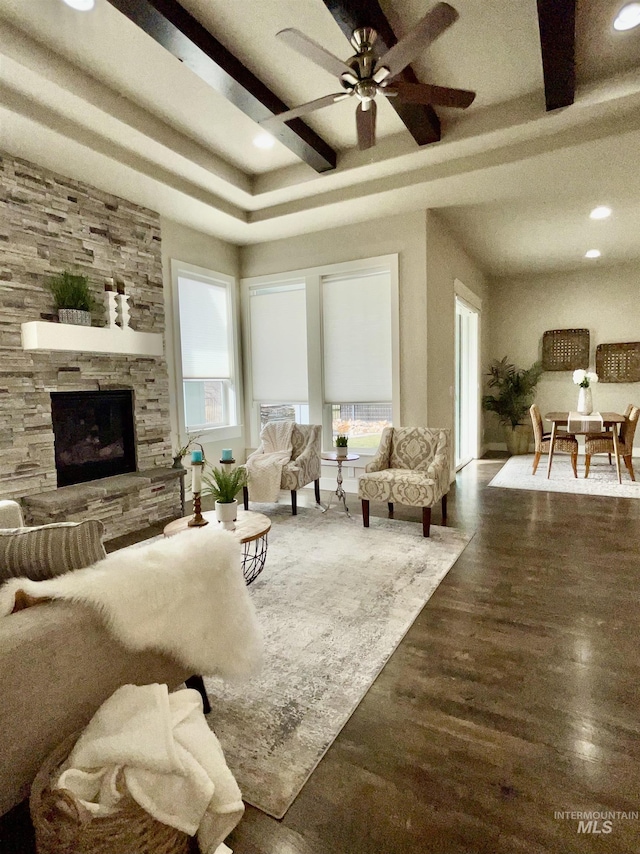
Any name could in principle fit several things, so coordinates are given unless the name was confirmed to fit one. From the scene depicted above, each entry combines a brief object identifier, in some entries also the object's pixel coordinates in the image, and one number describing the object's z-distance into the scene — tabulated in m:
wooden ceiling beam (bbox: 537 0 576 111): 2.23
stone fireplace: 3.40
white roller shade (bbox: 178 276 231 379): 5.09
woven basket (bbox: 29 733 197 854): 0.96
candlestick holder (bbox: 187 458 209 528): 2.50
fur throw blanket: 1.24
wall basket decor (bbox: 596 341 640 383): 7.18
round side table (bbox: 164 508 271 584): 2.51
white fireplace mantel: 3.38
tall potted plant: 7.58
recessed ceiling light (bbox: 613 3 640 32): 2.36
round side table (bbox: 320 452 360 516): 4.30
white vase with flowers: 5.92
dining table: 5.28
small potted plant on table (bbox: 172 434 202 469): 4.54
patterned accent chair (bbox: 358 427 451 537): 3.65
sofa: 1.04
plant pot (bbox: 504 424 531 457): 7.52
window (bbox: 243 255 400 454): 4.98
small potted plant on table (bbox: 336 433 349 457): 4.34
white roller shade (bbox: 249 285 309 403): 5.57
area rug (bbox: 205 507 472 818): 1.59
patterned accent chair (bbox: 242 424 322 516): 4.34
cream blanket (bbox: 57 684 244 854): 1.03
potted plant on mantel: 3.62
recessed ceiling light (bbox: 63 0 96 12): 2.29
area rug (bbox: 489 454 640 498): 5.03
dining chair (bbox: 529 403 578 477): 5.52
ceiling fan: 1.99
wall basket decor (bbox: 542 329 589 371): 7.48
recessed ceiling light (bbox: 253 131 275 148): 3.63
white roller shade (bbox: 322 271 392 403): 4.98
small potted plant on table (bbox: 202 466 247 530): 2.62
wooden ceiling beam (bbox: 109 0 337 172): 2.29
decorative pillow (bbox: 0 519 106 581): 1.37
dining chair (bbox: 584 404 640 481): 5.36
